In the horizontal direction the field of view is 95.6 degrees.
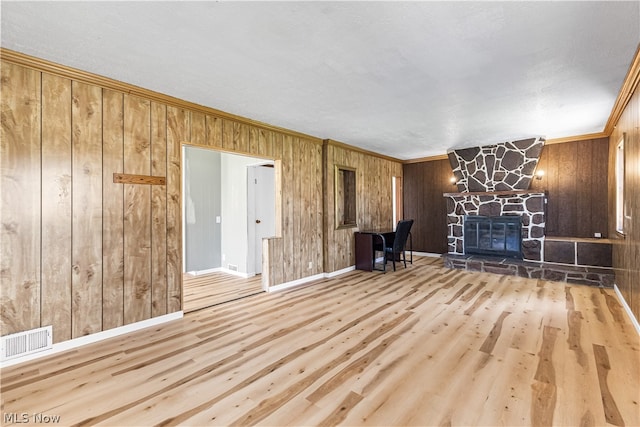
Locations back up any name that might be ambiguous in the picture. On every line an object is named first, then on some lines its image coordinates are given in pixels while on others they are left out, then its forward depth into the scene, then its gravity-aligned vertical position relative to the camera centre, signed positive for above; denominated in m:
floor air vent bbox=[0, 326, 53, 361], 2.33 -1.06
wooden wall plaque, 2.91 +0.38
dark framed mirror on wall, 5.93 +0.36
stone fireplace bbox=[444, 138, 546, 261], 5.50 +0.45
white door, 5.46 +0.10
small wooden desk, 5.66 -0.63
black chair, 5.52 -0.56
